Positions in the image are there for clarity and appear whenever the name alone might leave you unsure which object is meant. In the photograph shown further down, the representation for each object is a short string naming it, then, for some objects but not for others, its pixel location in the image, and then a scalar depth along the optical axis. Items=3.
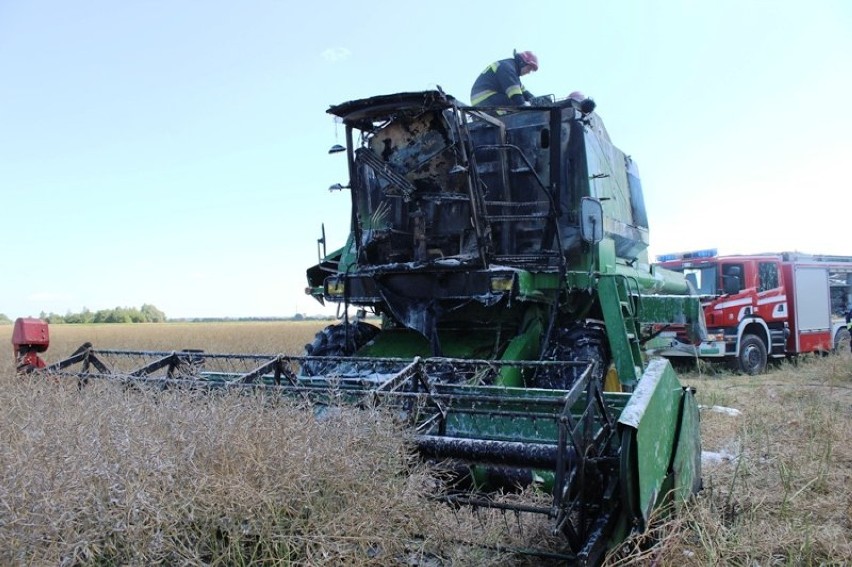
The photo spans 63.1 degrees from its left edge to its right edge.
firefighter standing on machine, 6.08
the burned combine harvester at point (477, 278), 3.74
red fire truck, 11.45
